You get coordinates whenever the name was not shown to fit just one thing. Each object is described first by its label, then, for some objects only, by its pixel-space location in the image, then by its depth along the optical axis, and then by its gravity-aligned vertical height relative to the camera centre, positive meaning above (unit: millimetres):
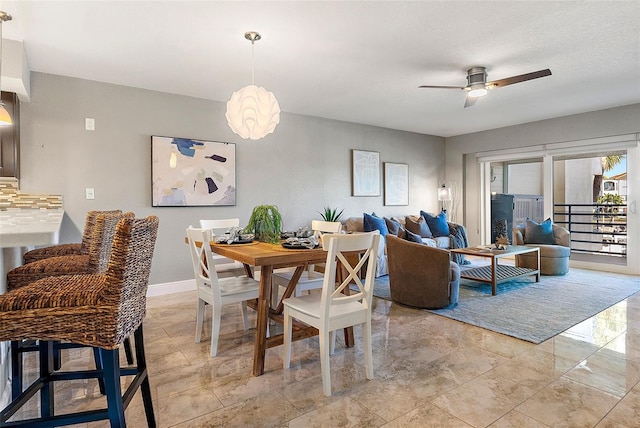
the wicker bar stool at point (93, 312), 1169 -333
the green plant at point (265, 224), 2811 -106
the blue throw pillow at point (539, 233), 5383 -394
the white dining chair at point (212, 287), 2432 -561
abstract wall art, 4184 +487
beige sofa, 4977 -509
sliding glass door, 5184 +216
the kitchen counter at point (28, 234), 1154 -67
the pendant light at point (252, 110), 2826 +815
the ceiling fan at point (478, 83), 3422 +1220
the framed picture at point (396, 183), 6516 +477
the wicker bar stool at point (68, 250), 2178 -253
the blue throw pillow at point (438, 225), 6078 -283
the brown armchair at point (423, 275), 3396 -649
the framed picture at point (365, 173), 6016 +631
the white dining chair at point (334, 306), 1979 -587
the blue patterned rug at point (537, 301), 3061 -998
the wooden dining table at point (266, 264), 2084 -328
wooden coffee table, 4082 -814
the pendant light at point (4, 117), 2760 +757
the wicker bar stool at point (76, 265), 1851 -285
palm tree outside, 5402 +597
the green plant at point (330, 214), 5488 -68
